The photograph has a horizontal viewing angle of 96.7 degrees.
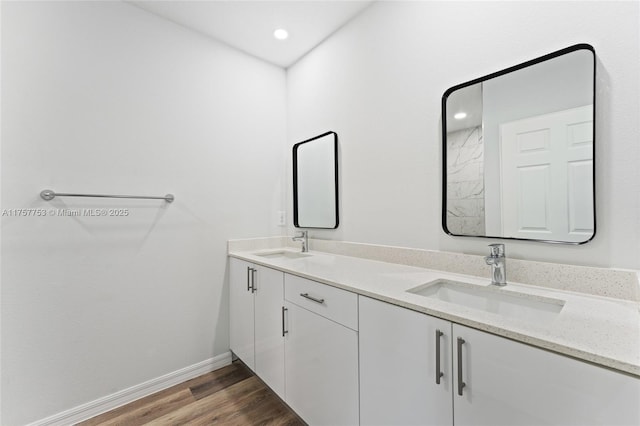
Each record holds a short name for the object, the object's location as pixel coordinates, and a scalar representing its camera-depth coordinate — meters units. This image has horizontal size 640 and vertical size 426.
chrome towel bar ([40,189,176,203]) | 1.53
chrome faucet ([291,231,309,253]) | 2.24
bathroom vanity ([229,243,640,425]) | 0.67
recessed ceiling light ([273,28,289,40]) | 2.09
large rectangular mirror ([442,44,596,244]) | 1.06
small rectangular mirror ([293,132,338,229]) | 2.11
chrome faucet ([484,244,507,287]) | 1.17
